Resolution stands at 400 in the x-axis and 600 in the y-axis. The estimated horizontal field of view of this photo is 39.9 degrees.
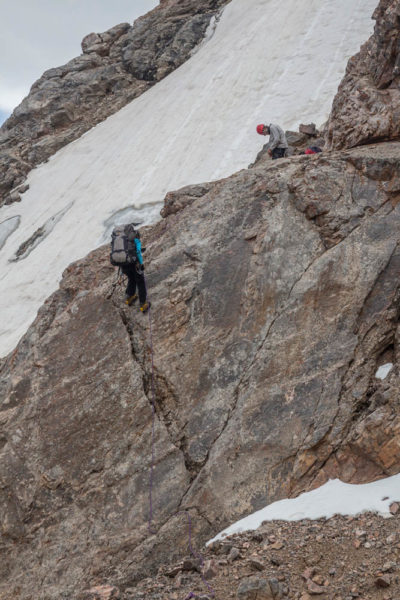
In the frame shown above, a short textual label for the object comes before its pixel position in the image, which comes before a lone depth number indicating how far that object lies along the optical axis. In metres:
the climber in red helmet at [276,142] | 14.38
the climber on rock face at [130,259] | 9.80
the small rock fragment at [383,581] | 5.80
